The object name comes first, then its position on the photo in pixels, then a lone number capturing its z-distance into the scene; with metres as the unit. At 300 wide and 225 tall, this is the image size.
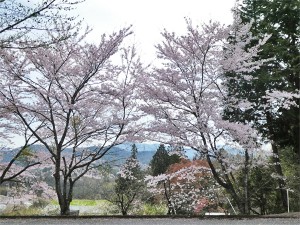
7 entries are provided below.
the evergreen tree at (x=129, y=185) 13.16
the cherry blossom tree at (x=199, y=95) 6.95
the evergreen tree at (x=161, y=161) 17.48
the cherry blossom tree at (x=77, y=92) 7.17
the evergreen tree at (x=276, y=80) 9.64
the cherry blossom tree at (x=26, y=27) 4.38
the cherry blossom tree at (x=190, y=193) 13.04
